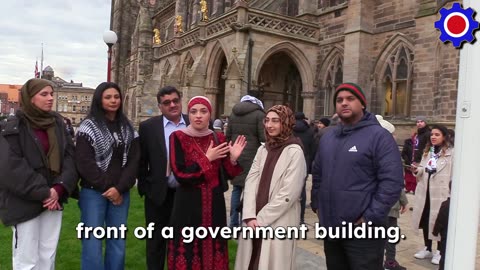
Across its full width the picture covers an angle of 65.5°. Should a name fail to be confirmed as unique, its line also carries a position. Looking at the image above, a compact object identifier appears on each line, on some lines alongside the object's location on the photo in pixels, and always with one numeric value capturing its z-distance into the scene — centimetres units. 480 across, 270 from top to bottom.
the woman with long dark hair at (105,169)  332
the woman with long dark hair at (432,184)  466
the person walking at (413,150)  787
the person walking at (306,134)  684
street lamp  1148
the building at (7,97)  7134
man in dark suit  367
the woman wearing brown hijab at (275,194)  309
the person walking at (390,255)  430
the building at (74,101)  9288
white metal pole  212
